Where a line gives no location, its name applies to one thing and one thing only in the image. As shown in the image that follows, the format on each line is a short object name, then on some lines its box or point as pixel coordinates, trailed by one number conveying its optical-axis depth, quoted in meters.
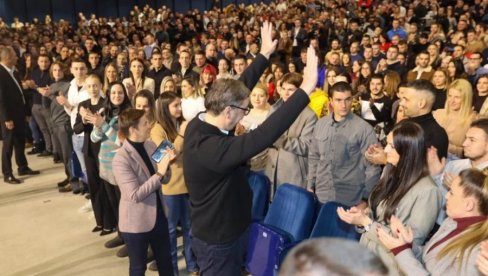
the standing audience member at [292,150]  4.06
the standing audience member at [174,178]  3.76
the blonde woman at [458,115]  4.15
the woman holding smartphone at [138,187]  3.10
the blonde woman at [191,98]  5.08
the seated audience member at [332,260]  1.00
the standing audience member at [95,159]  4.63
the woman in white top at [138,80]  6.11
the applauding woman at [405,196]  2.46
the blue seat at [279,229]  3.22
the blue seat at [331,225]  3.21
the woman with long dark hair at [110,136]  3.93
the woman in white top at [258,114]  4.53
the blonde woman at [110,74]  5.82
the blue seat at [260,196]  3.96
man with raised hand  2.11
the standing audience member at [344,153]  3.68
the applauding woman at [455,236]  2.03
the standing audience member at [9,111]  6.08
